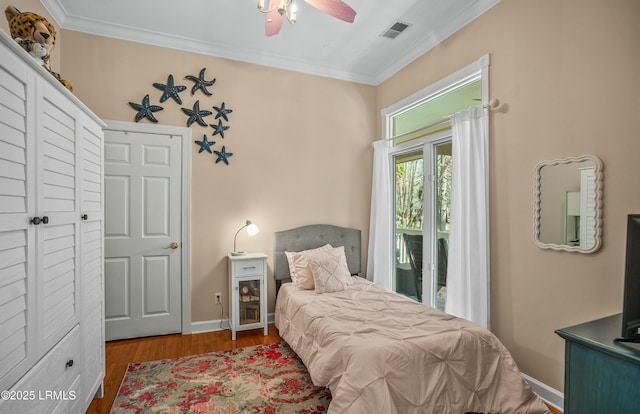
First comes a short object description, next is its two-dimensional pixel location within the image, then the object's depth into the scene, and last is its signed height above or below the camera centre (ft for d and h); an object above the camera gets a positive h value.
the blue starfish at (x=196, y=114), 10.84 +3.03
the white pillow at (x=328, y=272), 10.00 -2.27
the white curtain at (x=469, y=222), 8.19 -0.50
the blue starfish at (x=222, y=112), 11.19 +3.23
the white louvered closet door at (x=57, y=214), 4.79 -0.21
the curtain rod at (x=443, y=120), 8.12 +2.50
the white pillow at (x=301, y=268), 10.47 -2.24
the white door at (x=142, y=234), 10.06 -1.05
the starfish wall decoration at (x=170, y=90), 10.55 +3.78
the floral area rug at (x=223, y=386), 6.82 -4.41
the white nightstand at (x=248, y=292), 10.42 -3.02
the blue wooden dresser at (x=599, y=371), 4.06 -2.28
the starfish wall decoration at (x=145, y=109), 10.30 +3.03
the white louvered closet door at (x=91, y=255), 6.31 -1.13
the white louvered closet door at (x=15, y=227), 3.92 -0.33
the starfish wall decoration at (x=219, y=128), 11.12 +2.62
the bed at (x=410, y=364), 5.63 -3.13
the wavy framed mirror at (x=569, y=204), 6.17 -0.01
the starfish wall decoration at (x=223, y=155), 11.17 +1.67
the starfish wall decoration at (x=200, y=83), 10.92 +4.14
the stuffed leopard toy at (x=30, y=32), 5.22 +2.83
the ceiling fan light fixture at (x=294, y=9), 6.11 +3.97
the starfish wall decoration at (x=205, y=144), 10.95 +2.01
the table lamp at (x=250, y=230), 10.93 -0.96
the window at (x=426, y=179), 9.66 +0.86
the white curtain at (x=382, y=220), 12.39 -0.68
